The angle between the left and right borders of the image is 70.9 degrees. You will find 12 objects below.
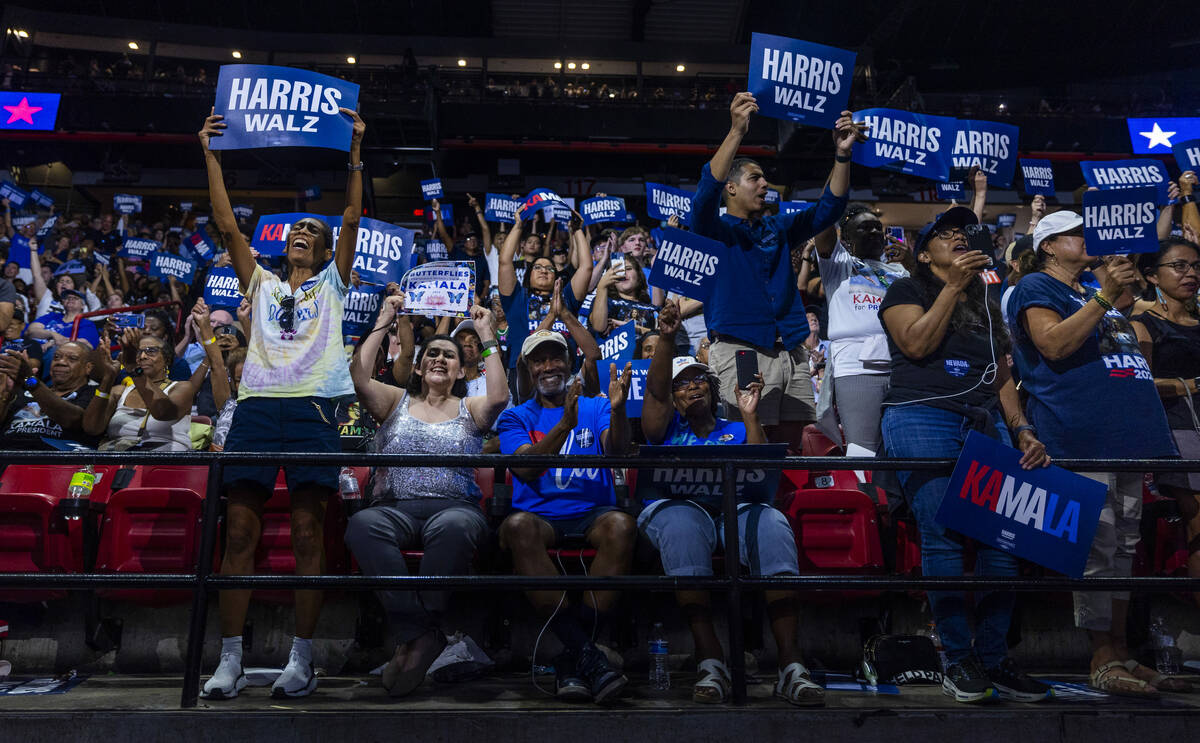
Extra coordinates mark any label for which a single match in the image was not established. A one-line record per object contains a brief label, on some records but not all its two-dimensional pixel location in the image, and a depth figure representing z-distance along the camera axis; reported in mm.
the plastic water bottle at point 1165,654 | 3783
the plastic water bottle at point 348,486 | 4223
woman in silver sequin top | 3199
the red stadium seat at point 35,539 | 3715
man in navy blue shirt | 4336
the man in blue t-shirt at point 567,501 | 3125
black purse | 3473
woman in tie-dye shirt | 3275
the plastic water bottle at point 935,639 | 3566
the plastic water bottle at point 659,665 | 3389
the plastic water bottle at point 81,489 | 3791
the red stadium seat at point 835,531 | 3795
